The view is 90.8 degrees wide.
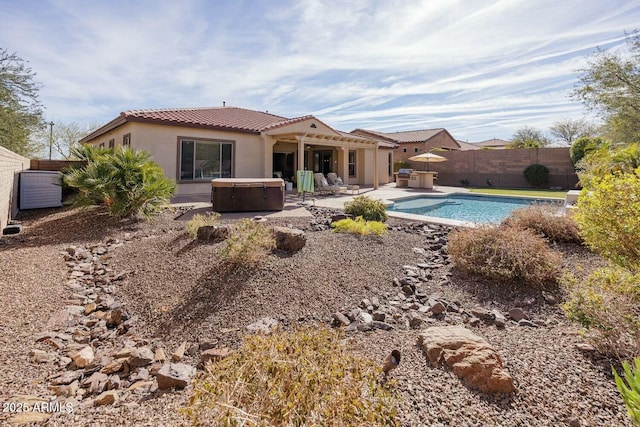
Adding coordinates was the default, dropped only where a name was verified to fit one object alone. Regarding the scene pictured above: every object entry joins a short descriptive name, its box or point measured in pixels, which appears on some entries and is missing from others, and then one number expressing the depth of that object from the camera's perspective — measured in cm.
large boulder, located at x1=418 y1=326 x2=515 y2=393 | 238
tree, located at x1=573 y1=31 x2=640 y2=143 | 1360
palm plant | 807
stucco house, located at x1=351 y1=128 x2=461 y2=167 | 3759
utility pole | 3364
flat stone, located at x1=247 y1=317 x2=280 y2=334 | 355
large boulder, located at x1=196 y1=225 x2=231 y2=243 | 621
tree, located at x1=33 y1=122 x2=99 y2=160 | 3550
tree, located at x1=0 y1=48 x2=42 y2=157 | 1770
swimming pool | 1289
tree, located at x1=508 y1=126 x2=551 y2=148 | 4530
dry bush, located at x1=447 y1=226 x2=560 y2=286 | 495
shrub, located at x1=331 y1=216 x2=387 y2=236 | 711
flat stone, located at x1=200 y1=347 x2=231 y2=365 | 305
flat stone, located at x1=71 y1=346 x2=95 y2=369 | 316
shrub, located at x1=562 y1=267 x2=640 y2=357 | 267
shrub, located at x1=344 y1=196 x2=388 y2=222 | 898
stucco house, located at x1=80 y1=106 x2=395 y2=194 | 1269
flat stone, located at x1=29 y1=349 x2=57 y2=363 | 311
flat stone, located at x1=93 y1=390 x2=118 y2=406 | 249
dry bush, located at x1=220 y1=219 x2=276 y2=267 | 491
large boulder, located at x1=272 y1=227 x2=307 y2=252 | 572
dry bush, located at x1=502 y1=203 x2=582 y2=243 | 642
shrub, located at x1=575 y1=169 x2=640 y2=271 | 319
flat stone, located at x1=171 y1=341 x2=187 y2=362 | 329
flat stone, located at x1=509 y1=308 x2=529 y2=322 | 414
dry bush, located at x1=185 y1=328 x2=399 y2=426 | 162
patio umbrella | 2278
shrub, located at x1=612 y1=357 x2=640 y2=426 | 132
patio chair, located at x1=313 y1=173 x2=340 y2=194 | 1672
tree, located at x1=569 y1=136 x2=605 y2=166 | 1869
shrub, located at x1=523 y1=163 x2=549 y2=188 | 2195
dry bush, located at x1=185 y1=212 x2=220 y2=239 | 651
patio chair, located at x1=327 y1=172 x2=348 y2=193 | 1828
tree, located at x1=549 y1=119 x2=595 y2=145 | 4219
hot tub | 975
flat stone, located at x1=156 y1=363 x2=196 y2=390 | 269
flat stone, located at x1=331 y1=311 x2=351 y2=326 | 394
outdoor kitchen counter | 2136
